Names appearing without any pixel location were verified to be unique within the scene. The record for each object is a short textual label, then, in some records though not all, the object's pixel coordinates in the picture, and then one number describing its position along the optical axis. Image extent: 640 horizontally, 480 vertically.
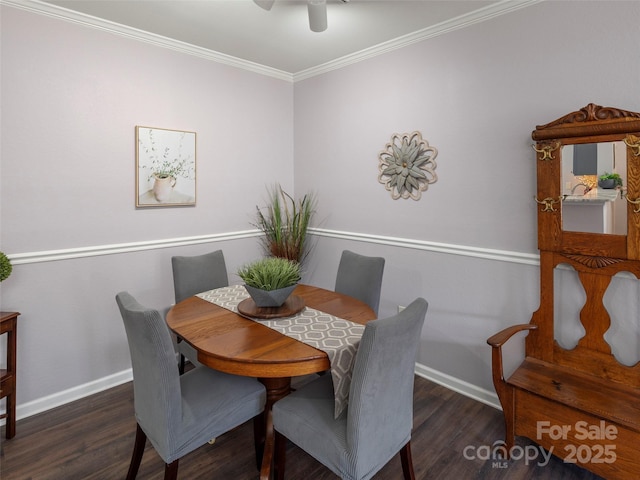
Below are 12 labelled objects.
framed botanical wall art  2.78
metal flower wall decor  2.73
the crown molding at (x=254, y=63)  2.27
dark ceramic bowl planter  1.99
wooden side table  2.10
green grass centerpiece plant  1.99
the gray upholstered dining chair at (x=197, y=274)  2.62
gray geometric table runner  1.54
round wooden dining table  1.54
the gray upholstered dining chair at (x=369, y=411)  1.37
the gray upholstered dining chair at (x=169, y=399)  1.46
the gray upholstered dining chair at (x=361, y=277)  2.51
